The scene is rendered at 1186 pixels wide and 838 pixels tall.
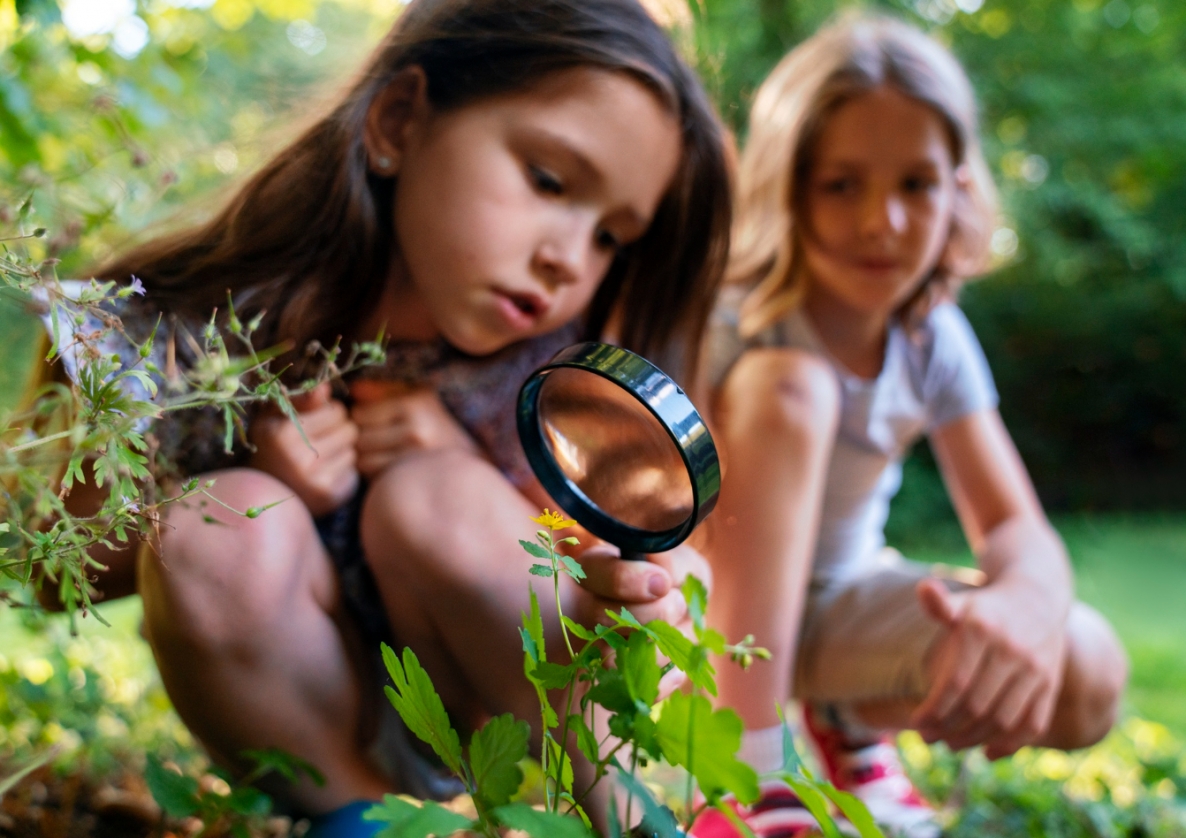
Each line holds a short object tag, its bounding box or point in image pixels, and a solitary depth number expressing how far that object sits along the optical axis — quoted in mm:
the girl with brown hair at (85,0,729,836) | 484
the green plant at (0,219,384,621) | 350
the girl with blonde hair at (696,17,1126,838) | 611
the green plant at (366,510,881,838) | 344
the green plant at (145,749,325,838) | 456
